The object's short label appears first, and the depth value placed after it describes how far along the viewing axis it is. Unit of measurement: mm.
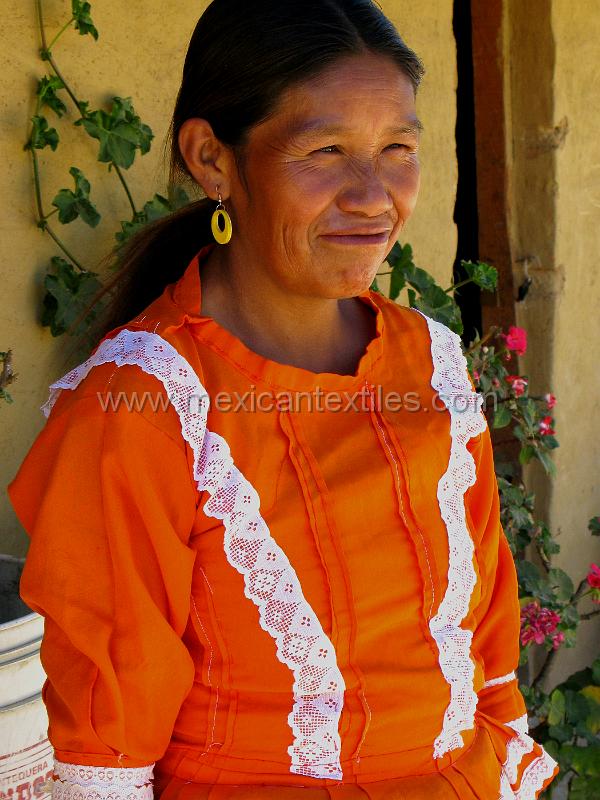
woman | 1208
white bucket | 1803
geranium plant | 2734
